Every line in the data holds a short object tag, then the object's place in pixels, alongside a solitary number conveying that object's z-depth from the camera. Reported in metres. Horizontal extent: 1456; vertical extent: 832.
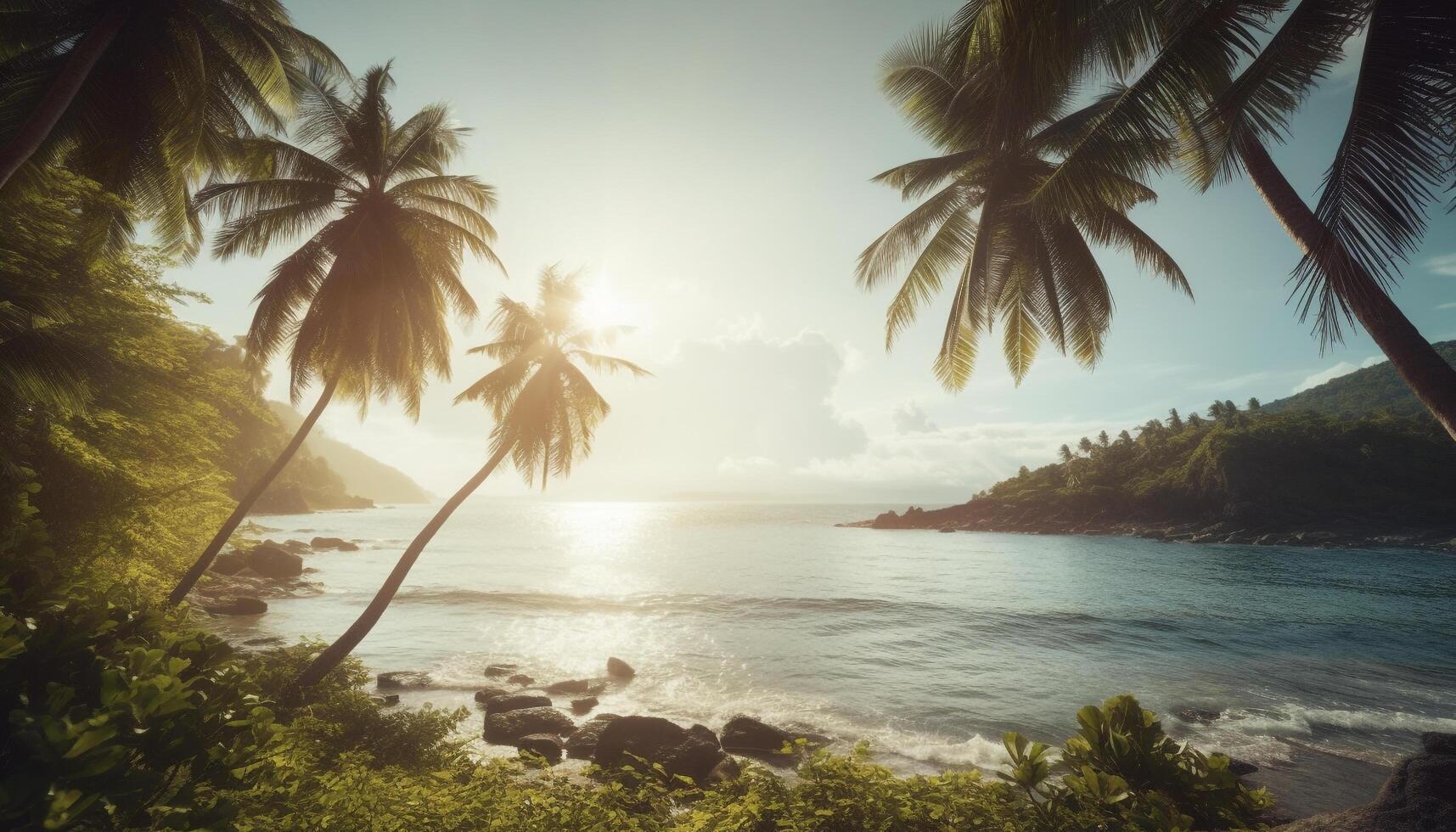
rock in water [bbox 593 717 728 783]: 9.38
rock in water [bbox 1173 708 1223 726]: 12.43
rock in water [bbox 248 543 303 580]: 29.95
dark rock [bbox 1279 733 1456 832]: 3.40
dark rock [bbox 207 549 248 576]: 27.77
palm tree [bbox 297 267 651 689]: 12.63
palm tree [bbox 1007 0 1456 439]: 3.88
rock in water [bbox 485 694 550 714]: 12.78
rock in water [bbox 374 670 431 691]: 14.45
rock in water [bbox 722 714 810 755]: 10.99
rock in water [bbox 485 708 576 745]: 11.15
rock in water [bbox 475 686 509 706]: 13.53
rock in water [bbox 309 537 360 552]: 49.00
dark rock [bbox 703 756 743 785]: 9.00
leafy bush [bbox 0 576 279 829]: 1.88
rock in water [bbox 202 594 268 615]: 21.45
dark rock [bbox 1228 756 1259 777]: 9.64
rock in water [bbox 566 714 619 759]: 10.59
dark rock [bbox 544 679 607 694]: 14.88
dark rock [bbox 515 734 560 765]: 10.22
